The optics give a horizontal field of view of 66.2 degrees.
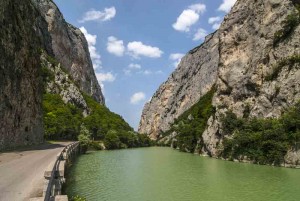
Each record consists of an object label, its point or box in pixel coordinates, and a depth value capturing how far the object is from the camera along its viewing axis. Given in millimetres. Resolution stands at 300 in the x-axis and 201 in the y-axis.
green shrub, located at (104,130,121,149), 65588
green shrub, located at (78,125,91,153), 52500
